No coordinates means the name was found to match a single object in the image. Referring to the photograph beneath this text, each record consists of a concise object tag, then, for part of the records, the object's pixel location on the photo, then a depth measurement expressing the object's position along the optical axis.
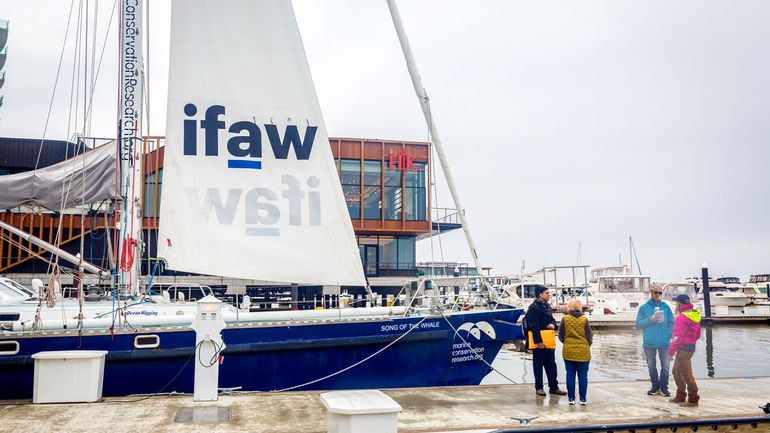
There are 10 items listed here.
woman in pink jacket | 9.16
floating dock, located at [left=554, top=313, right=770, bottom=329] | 38.88
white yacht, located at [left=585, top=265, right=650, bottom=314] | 43.00
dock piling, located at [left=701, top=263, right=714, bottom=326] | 41.38
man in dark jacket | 9.99
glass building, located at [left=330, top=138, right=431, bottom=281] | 43.31
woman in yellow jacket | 9.20
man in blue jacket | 10.07
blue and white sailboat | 11.55
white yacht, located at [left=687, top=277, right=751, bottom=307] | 47.44
